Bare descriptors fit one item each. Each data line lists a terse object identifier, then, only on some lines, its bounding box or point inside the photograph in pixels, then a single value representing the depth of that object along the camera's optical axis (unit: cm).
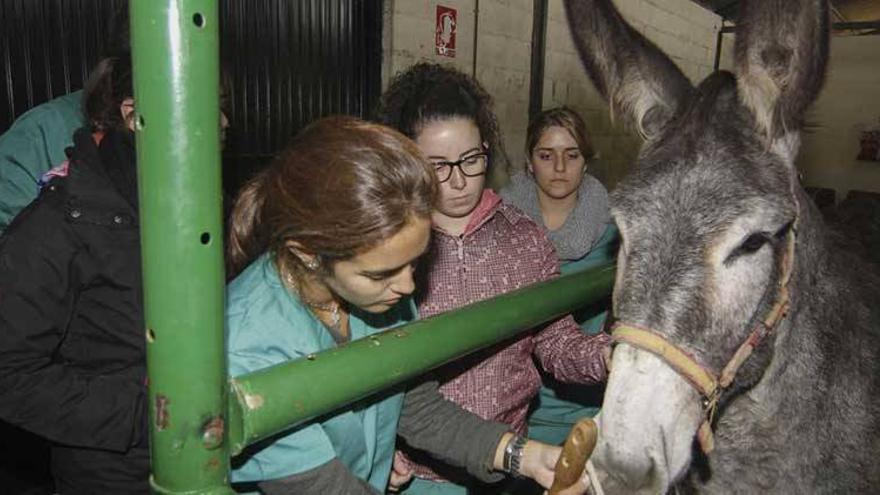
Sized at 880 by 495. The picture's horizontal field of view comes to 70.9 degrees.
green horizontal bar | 98
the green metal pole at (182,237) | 74
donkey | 149
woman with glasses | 212
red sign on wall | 535
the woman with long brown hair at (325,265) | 122
